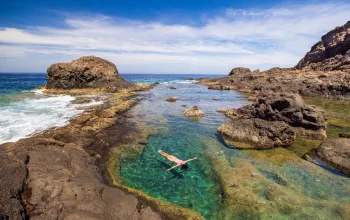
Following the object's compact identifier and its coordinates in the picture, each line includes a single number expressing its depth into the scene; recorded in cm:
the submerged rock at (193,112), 3141
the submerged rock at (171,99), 4552
